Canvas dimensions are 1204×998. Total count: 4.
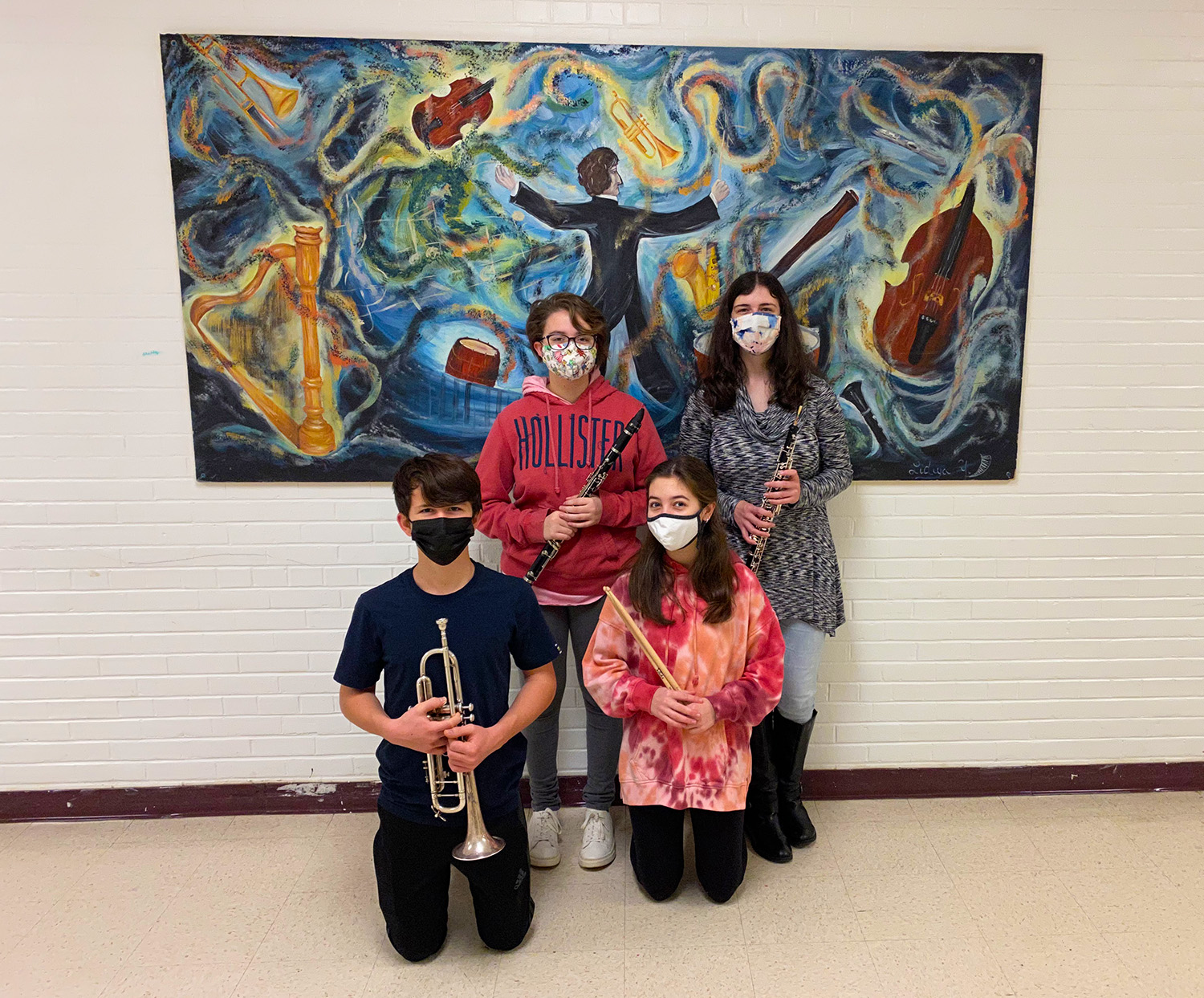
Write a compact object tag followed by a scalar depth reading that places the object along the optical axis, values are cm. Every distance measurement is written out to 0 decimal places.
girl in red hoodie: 232
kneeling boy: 197
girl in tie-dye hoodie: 211
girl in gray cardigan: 236
